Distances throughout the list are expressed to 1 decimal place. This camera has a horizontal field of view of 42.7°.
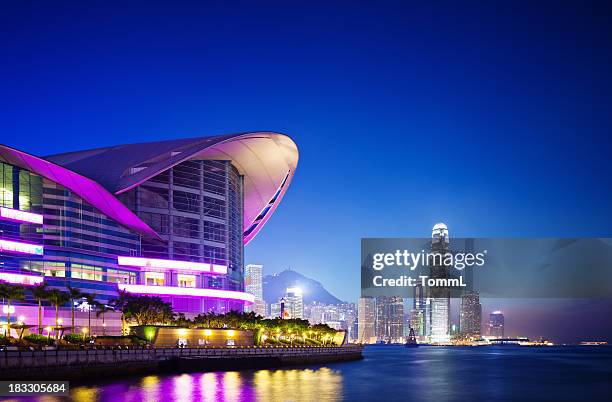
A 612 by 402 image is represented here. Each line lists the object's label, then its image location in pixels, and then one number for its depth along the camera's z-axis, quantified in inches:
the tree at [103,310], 3625.5
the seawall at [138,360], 2301.9
